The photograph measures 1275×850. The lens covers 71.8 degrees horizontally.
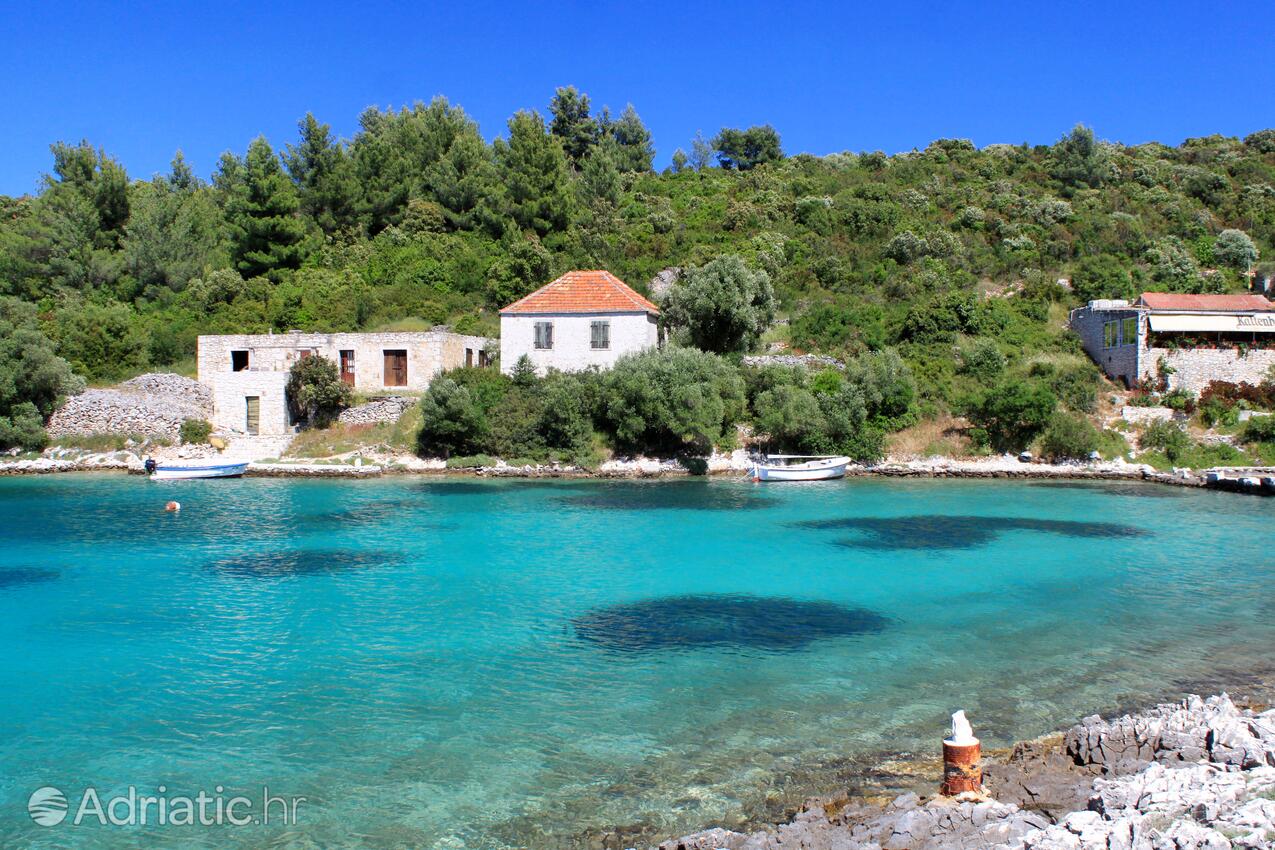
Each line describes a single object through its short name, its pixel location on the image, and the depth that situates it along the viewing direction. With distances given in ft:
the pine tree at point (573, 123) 249.96
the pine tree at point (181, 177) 219.00
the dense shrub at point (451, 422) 110.93
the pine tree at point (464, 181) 180.24
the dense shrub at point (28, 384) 119.85
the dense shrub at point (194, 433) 121.60
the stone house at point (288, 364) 123.34
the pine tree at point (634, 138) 247.70
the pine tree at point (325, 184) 180.86
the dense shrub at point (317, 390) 120.57
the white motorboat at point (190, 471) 107.96
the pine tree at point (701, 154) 249.96
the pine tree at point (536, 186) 173.17
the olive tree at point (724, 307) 126.31
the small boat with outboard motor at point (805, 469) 104.68
